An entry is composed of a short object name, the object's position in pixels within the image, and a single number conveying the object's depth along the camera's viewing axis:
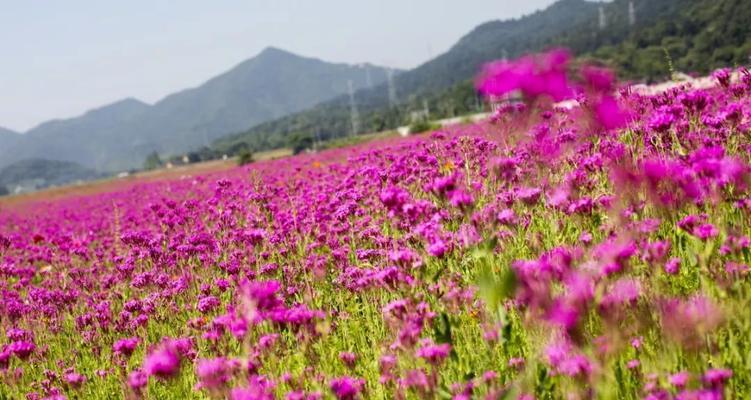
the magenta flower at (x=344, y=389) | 2.93
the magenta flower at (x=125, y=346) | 4.53
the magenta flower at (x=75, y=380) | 4.64
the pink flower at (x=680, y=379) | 2.45
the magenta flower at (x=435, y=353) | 3.07
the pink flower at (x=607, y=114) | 2.62
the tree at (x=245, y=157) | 62.19
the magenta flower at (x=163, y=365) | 3.12
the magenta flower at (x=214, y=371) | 3.03
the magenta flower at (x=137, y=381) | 3.48
